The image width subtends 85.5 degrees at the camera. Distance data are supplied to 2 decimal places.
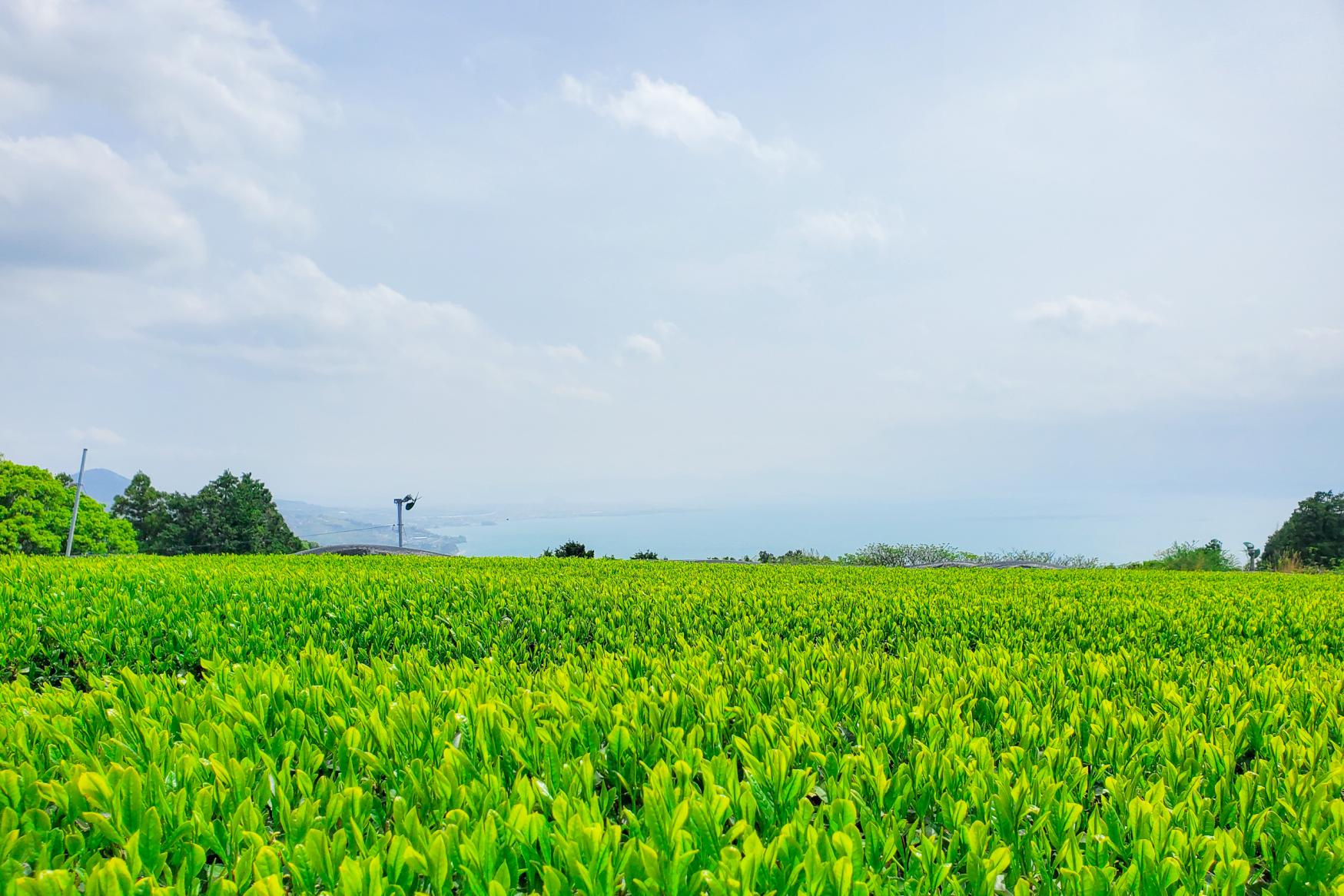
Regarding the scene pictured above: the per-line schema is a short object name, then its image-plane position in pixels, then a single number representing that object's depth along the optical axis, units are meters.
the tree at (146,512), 51.62
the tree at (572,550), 23.16
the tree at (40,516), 35.03
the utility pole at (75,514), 31.32
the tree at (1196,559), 22.44
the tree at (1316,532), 31.95
